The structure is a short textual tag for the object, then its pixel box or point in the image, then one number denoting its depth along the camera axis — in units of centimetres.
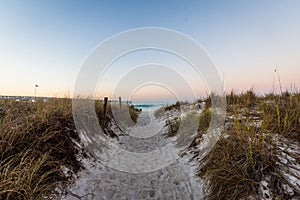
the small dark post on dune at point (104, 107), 507
